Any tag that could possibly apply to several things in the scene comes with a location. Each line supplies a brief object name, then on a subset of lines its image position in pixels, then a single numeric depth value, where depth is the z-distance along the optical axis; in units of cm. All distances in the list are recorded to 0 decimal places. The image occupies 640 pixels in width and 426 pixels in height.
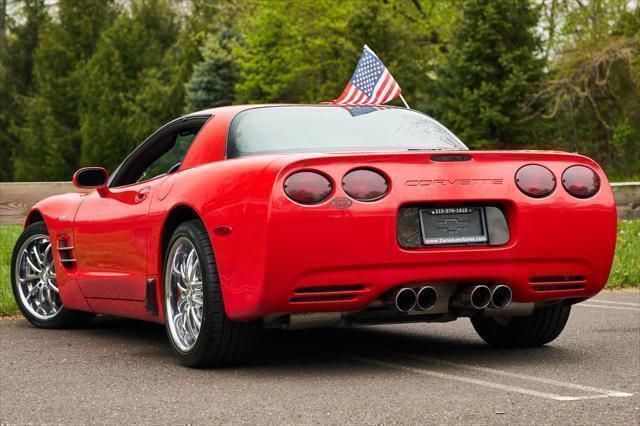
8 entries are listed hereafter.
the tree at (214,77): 5300
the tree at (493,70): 3734
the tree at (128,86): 6019
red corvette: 518
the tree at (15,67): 6619
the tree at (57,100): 6369
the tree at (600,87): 3412
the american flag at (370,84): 907
